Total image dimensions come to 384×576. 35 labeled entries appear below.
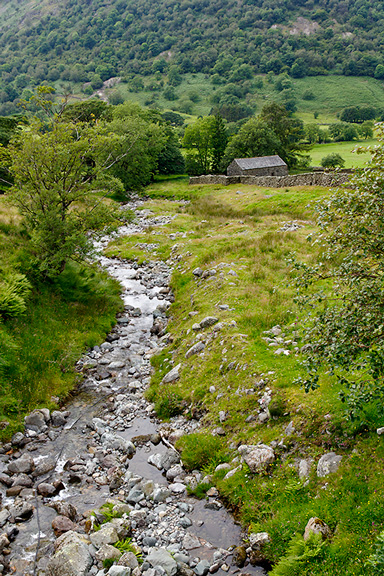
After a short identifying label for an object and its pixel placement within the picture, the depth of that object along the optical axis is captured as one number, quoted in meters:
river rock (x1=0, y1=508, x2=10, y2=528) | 8.11
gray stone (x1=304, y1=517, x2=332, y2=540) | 6.60
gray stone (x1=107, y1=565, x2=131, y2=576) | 6.91
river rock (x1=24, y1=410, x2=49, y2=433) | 11.49
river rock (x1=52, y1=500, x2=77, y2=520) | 8.42
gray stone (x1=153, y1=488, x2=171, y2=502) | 8.93
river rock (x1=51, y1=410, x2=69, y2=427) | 11.96
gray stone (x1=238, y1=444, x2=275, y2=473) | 8.66
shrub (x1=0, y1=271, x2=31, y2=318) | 14.85
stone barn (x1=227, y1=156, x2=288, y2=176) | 64.69
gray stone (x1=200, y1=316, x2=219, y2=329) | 14.91
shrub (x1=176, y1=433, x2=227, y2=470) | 9.73
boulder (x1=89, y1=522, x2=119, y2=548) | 7.61
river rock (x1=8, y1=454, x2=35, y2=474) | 9.72
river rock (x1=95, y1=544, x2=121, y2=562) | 7.30
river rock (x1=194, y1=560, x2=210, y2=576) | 7.11
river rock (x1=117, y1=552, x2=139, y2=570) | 7.19
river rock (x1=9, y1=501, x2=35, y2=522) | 8.34
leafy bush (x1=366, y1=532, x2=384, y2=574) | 4.85
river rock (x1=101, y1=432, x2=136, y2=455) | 10.78
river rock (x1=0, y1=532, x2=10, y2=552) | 7.53
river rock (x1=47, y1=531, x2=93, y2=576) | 7.00
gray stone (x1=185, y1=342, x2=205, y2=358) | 13.89
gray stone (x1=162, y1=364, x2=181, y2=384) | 13.38
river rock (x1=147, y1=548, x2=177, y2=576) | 7.04
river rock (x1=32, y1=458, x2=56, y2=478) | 9.81
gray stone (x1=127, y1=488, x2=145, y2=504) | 8.91
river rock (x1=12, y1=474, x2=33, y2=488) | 9.32
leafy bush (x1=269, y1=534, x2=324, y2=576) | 6.39
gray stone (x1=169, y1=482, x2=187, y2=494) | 9.20
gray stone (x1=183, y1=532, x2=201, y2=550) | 7.70
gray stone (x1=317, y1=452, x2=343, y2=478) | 7.63
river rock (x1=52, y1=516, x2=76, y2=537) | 8.01
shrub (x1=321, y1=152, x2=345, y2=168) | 71.19
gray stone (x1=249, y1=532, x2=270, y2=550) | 7.28
